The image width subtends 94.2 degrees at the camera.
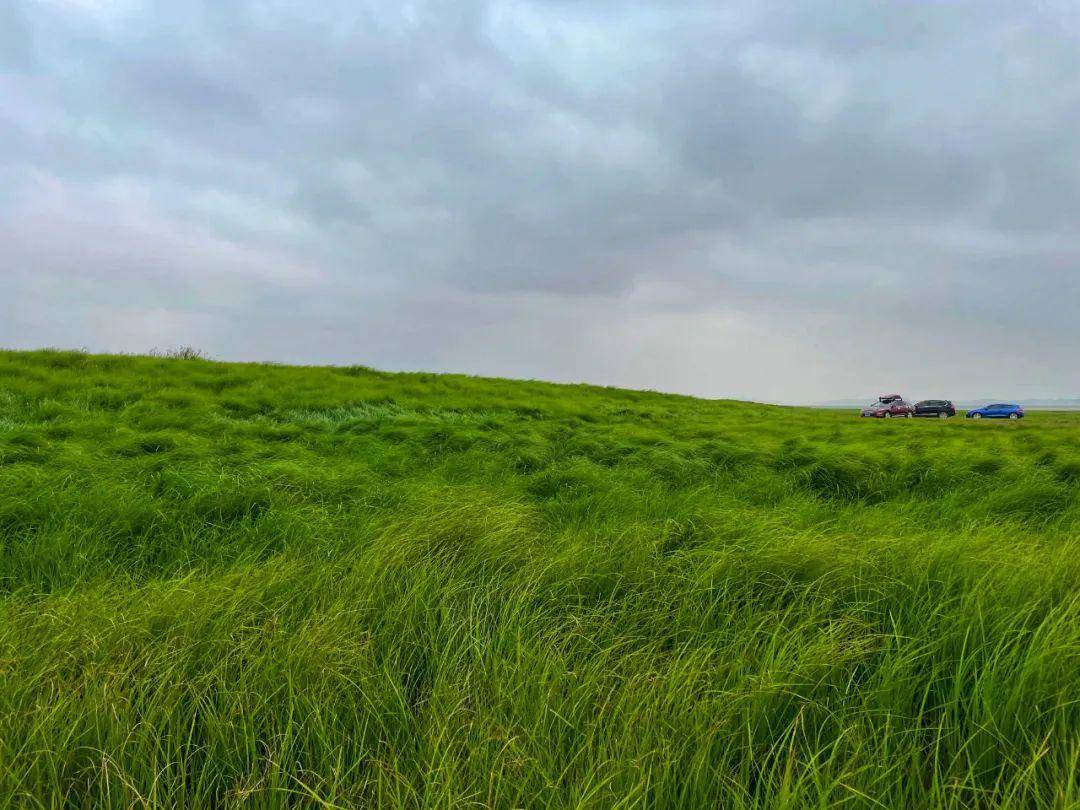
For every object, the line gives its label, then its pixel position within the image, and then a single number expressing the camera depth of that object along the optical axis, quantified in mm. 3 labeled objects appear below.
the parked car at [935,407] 38125
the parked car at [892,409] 38688
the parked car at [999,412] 35219
